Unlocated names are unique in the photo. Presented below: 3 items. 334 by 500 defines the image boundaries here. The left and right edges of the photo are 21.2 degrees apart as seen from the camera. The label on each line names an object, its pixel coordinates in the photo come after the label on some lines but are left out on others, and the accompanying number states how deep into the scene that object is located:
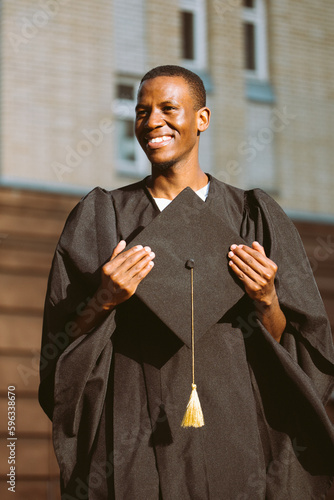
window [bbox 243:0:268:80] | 9.87
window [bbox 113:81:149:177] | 8.94
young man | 2.46
